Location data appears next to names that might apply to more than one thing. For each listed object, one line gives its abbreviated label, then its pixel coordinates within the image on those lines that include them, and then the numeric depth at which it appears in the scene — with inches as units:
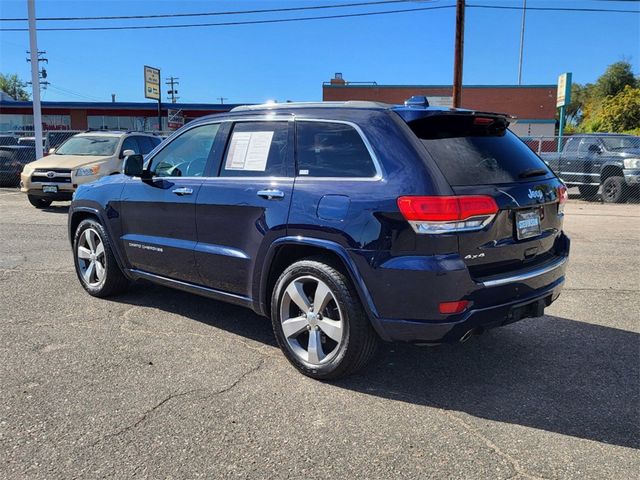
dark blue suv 131.0
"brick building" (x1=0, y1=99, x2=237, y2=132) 1894.7
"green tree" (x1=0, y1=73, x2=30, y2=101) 3912.4
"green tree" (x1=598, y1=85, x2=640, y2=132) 1477.6
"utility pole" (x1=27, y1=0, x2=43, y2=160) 735.7
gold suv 500.7
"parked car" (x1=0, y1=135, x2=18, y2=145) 888.3
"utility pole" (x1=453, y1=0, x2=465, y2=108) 692.7
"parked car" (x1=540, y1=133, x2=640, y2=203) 569.9
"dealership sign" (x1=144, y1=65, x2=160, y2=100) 1872.9
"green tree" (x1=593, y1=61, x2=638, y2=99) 2063.2
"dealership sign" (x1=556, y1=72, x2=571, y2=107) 962.2
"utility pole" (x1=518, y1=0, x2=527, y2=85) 2178.9
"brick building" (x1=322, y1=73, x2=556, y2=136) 1859.0
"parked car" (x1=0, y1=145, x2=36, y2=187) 710.5
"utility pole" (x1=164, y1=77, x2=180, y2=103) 3206.2
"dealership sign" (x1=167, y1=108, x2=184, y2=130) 1587.4
